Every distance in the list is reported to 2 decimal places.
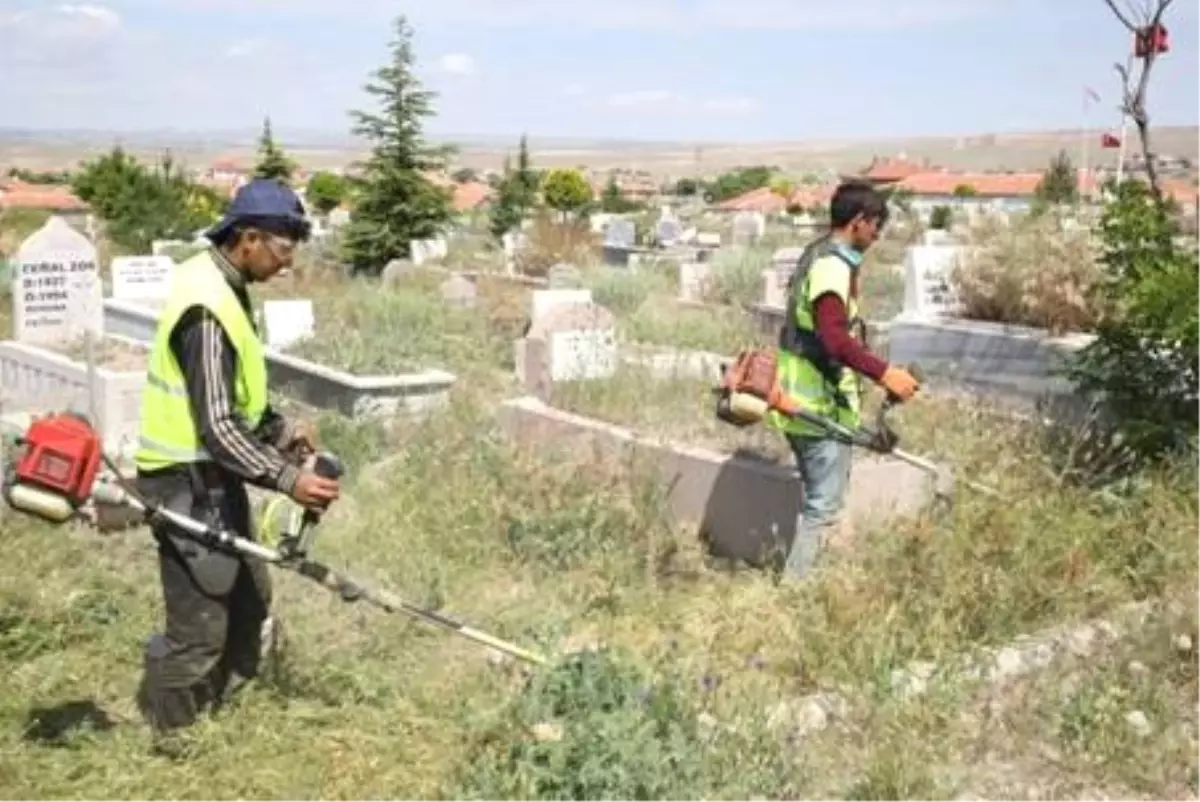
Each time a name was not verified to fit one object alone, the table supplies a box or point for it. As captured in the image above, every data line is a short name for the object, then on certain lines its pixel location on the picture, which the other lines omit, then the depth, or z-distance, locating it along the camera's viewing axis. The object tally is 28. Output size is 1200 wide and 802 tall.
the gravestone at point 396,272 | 16.53
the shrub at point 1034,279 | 8.88
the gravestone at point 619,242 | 21.72
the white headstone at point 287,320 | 11.23
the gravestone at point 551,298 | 10.91
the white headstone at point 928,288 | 9.99
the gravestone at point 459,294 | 13.80
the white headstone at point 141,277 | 14.48
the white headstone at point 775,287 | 13.66
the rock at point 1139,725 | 3.81
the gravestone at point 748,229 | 21.39
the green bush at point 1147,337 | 5.80
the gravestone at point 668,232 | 24.14
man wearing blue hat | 3.62
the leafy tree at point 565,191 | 42.22
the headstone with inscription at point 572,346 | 8.65
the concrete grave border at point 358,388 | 9.08
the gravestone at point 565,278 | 14.42
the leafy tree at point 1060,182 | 29.12
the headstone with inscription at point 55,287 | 10.51
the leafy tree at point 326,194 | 39.41
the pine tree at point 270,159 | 24.67
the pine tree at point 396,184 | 21.50
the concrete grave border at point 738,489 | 5.95
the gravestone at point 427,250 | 19.89
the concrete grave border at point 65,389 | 8.03
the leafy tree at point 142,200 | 23.59
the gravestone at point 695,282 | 14.95
